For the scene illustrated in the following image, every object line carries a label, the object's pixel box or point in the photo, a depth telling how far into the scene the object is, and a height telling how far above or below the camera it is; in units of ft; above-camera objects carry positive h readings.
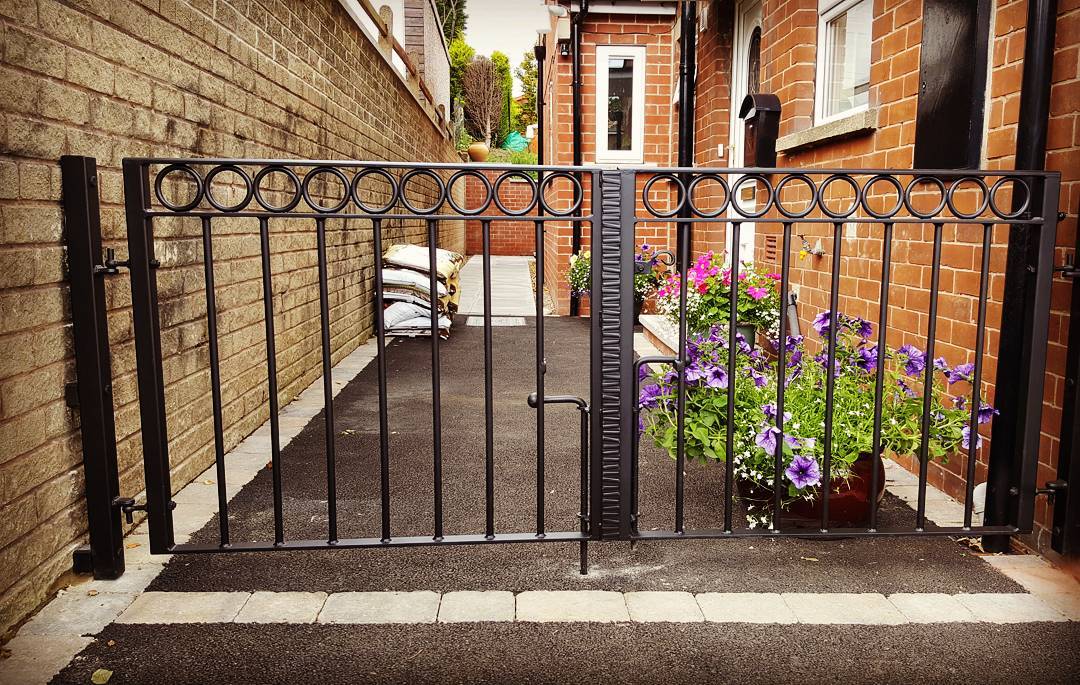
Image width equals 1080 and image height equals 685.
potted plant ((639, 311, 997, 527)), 9.53 -2.26
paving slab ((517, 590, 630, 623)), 7.86 -3.72
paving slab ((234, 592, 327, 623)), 7.80 -3.72
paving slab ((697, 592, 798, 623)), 7.85 -3.72
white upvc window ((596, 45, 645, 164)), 32.12 +5.51
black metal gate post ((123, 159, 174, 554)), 7.76 -1.20
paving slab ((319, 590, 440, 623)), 7.82 -3.72
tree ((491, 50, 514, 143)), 160.56 +30.70
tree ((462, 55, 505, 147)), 151.94 +27.35
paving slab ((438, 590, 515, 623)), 7.84 -3.72
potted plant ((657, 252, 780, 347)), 17.71 -1.37
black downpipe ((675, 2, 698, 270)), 26.26 +5.19
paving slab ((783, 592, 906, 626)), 7.83 -3.71
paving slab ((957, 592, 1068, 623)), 7.87 -3.71
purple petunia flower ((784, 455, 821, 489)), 8.93 -2.62
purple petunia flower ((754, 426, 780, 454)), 9.01 -2.27
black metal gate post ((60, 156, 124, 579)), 7.96 -1.33
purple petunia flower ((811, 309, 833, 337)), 10.48 -1.12
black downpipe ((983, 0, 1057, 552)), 8.70 -0.48
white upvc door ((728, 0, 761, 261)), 23.35 +5.05
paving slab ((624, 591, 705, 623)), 7.86 -3.73
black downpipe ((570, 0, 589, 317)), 31.14 +6.22
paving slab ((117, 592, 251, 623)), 7.79 -3.72
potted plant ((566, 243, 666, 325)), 28.86 -1.58
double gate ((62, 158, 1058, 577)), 7.96 -1.16
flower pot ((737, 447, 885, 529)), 9.74 -3.23
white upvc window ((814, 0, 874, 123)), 15.03 +3.64
